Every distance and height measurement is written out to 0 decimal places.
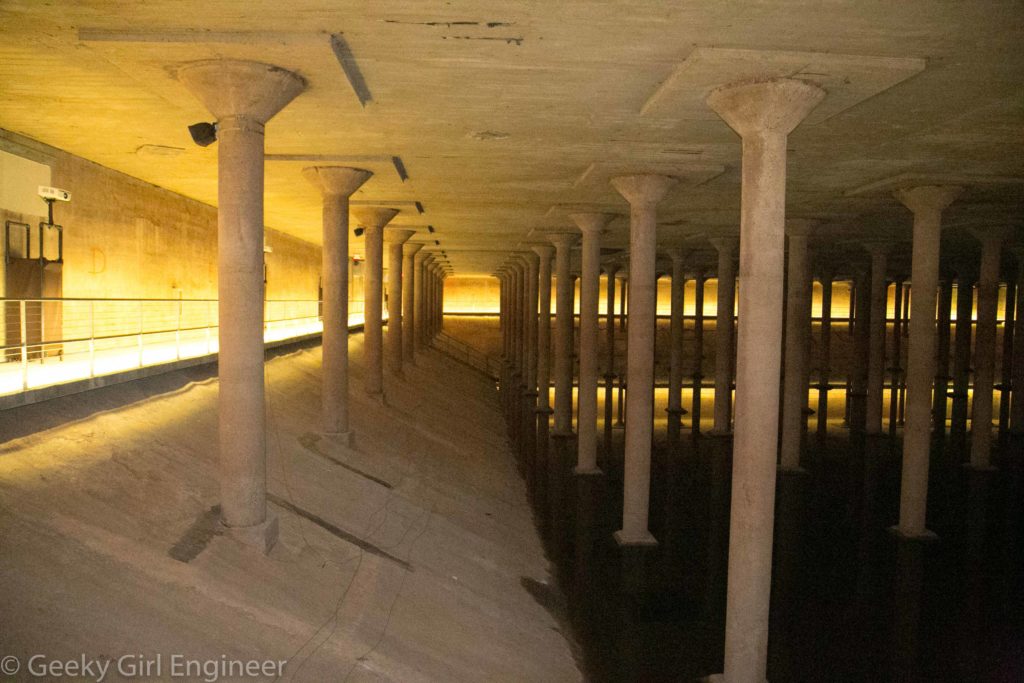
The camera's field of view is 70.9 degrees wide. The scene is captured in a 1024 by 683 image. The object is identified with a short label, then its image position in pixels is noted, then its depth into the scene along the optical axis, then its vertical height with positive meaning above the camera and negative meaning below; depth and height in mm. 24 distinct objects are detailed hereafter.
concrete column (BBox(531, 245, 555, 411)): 26453 -1297
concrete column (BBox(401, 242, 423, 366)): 27812 +262
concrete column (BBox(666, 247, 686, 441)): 26672 -919
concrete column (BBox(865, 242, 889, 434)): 23156 -1112
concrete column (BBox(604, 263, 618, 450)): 34466 -951
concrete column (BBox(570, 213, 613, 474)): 16047 -603
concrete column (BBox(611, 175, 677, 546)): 11828 -654
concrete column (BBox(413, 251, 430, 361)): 33062 +600
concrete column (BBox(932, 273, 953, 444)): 29961 -1099
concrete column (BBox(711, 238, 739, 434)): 22938 -816
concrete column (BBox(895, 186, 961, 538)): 12586 -585
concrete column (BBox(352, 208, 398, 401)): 17547 +319
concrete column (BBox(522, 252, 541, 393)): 29859 -214
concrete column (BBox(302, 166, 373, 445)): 13086 -82
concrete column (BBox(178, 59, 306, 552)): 7277 +318
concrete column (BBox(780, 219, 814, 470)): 17703 -794
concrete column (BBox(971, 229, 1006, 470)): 17688 -860
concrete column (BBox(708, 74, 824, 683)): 7035 -336
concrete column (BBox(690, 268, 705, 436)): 32062 -893
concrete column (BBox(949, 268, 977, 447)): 29000 -777
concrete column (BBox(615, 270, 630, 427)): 44938 +1026
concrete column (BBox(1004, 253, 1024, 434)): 23078 -1969
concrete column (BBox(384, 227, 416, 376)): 22562 +392
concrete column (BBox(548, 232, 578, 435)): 21031 -1182
